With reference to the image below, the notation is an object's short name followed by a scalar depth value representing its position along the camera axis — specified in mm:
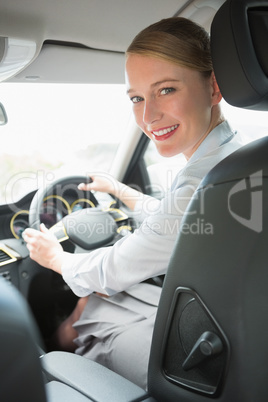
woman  1319
